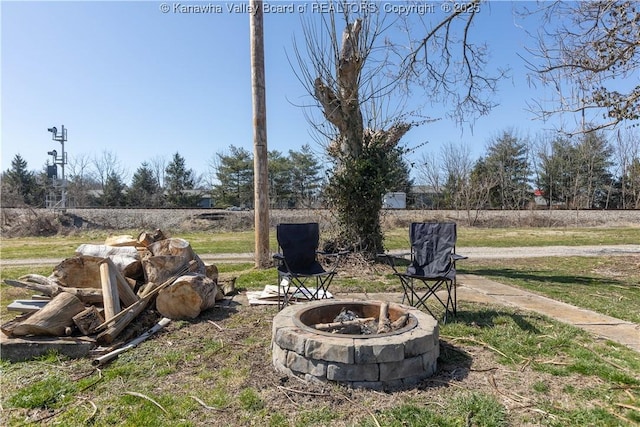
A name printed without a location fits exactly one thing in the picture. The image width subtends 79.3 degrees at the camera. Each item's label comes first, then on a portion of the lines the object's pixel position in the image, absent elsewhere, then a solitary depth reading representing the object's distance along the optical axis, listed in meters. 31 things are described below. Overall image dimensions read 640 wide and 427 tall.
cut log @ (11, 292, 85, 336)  3.23
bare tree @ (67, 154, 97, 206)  34.19
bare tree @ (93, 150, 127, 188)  34.66
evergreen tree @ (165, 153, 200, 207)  34.09
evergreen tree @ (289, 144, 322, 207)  34.81
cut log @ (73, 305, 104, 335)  3.40
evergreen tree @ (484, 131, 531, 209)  33.03
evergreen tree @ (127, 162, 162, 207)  34.38
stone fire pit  2.47
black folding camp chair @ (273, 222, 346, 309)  4.55
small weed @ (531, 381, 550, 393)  2.43
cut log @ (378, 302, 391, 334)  2.95
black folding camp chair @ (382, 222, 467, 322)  4.27
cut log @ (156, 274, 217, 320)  4.03
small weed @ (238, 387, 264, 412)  2.30
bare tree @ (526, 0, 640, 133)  5.54
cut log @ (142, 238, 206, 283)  4.45
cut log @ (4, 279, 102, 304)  3.94
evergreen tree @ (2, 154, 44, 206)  30.42
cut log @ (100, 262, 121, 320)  3.65
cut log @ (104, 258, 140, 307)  3.97
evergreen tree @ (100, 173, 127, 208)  33.56
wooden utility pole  7.40
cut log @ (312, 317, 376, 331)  2.98
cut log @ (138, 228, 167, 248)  5.13
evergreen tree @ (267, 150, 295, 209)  33.56
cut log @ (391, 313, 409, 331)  2.95
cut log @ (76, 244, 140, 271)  4.54
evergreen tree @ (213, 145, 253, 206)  32.47
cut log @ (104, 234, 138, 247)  5.03
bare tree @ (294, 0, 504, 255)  7.12
